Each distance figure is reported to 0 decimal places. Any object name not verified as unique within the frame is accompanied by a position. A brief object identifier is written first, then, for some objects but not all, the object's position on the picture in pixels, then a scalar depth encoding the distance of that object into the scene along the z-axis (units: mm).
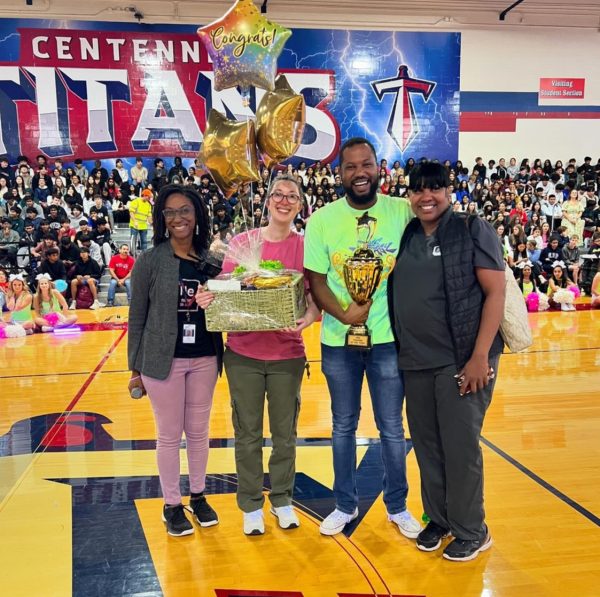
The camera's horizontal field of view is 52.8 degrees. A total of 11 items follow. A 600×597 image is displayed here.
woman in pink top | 2436
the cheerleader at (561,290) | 8289
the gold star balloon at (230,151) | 2689
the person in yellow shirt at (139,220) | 11523
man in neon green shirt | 2293
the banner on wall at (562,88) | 16938
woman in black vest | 2156
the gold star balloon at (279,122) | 2662
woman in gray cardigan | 2408
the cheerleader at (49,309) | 7332
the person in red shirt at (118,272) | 9344
